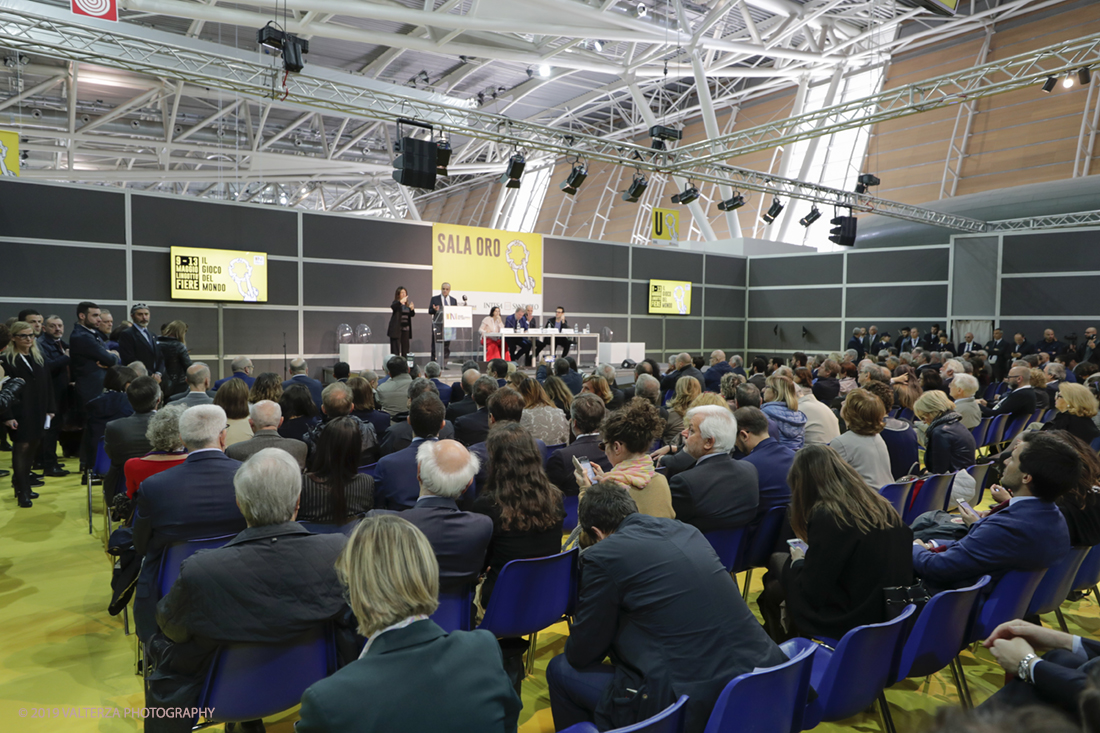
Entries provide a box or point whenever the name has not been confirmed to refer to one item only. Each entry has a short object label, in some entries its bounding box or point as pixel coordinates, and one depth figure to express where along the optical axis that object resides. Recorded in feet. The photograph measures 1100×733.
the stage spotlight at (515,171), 34.32
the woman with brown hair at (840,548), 6.97
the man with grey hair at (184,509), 7.76
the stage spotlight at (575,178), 36.50
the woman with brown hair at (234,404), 13.12
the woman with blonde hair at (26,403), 16.65
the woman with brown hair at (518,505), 8.24
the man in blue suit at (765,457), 10.48
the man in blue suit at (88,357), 20.59
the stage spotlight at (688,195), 41.29
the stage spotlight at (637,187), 39.04
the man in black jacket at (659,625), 5.45
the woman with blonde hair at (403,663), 3.90
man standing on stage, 39.04
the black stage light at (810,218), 47.55
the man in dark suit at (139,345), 22.74
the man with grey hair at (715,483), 9.37
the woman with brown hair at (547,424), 13.99
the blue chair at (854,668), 6.15
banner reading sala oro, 41.83
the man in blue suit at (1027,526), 7.45
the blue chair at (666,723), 4.45
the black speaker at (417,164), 30.17
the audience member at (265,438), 10.43
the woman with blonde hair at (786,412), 14.12
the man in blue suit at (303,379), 18.51
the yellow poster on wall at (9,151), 34.60
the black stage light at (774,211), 44.47
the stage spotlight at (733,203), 44.41
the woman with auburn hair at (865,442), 11.59
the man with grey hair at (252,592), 5.65
